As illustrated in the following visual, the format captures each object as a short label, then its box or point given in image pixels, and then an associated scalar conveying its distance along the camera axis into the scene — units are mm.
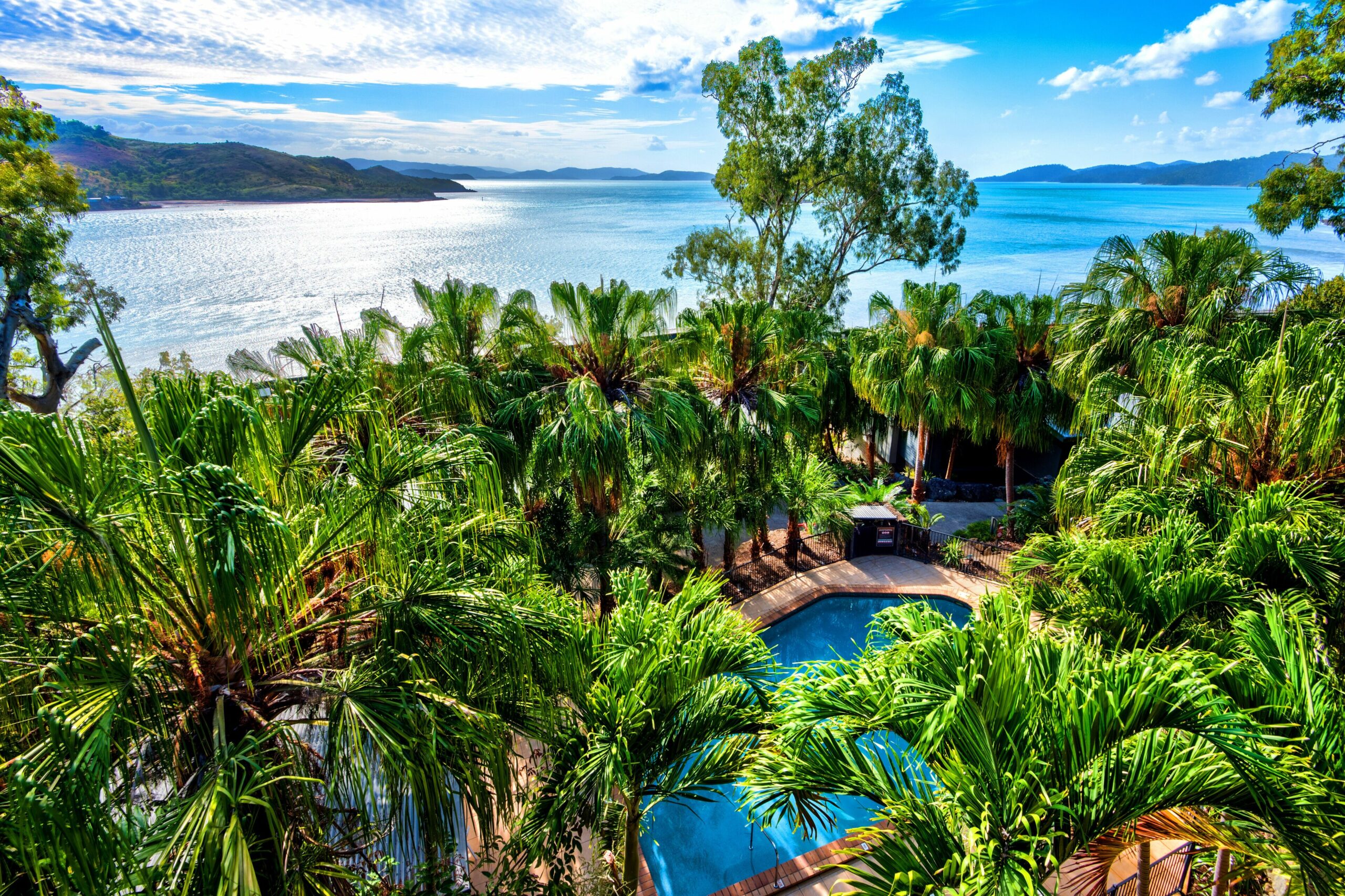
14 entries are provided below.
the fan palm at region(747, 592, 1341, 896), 3170
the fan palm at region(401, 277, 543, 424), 8508
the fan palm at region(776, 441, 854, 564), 12486
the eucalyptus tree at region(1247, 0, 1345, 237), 12781
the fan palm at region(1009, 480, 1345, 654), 4875
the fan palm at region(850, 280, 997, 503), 13141
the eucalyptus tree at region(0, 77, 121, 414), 10664
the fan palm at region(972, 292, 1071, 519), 13961
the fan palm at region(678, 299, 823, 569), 10359
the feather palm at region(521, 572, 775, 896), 4641
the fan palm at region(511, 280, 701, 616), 8375
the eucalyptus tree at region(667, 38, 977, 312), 20625
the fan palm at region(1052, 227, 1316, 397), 10047
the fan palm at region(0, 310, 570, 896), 2584
